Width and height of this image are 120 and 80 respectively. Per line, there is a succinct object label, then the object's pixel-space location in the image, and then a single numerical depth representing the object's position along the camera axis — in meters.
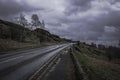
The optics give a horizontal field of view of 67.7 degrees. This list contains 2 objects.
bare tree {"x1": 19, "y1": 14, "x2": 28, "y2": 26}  47.43
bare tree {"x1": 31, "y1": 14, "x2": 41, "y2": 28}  53.86
